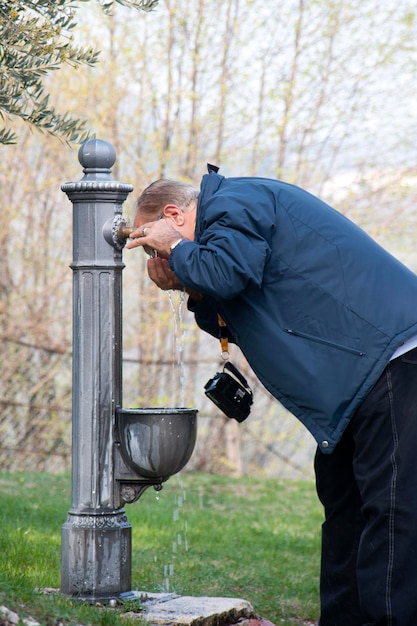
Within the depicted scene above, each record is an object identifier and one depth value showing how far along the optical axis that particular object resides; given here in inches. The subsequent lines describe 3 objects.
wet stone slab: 239.3
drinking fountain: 249.8
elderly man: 210.8
